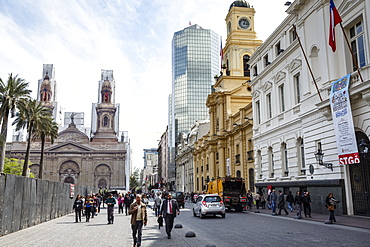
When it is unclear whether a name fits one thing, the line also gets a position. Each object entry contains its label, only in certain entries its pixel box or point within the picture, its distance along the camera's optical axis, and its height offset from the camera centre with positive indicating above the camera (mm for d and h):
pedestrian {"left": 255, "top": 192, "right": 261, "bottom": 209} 28256 -751
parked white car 20969 -1009
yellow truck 26938 -256
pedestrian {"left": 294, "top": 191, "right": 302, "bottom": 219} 18709 -721
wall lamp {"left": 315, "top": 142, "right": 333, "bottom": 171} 19362 +1708
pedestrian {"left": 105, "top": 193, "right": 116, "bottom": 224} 19077 -940
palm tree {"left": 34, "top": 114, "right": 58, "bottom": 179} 42906 +7606
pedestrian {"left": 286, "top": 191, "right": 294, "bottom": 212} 22208 -724
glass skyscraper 103938 +33710
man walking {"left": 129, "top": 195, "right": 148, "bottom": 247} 10664 -804
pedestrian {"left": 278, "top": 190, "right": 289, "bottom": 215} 21578 -824
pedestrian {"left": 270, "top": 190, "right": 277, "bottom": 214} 22578 -746
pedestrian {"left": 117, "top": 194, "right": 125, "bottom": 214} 30344 -1068
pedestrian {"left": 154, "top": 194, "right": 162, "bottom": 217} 22234 -733
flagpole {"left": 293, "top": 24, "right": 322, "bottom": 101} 19547 +6991
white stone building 17156 +5181
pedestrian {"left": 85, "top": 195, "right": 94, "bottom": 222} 21109 -961
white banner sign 16578 +3155
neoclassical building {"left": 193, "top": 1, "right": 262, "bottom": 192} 43953 +12694
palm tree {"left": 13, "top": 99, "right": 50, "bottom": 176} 37494 +8026
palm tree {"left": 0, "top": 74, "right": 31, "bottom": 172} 33781 +8974
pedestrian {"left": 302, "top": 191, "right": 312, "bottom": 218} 18862 -731
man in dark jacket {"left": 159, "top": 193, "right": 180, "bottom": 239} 13041 -814
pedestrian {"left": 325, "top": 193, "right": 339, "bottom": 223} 15663 -751
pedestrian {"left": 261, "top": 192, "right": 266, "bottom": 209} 28658 -1083
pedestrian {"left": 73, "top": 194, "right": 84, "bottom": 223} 20625 -879
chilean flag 17253 +8056
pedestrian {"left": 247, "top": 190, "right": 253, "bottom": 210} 28391 -914
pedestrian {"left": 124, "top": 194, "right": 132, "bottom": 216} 27117 -856
